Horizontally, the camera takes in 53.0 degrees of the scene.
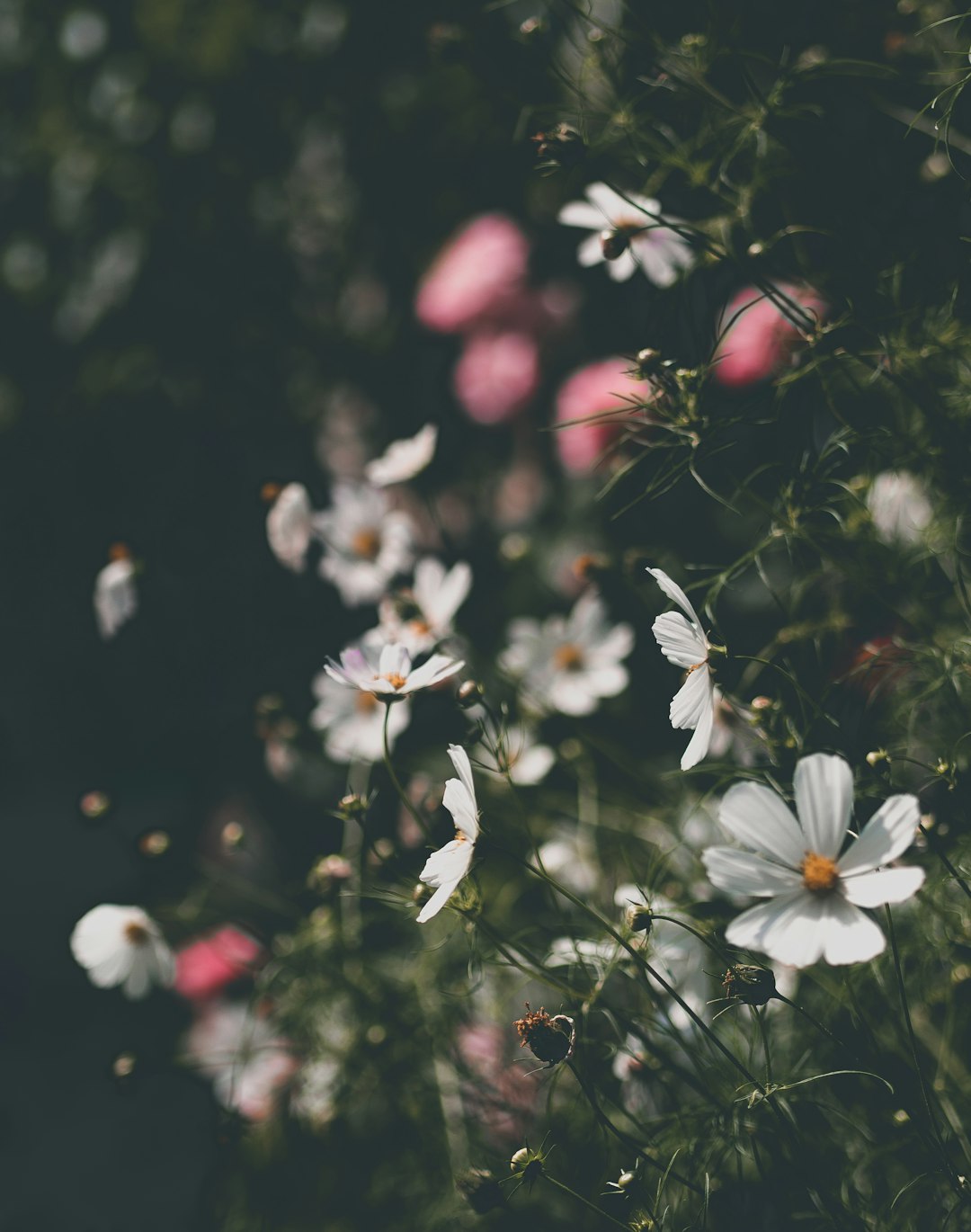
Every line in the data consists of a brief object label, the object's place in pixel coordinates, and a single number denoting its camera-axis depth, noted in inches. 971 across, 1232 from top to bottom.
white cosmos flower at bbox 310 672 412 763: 28.1
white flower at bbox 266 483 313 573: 26.1
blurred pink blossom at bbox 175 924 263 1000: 35.4
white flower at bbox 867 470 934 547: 23.9
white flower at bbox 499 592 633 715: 28.7
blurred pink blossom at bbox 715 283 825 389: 25.1
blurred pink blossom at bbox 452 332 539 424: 43.3
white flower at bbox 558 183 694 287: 22.5
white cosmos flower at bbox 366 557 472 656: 24.7
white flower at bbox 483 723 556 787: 26.5
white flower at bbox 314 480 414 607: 29.0
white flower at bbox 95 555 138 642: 28.3
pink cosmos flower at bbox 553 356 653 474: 35.5
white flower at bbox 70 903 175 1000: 24.5
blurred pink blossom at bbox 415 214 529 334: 41.8
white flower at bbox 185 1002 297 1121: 27.3
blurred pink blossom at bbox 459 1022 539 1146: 25.6
